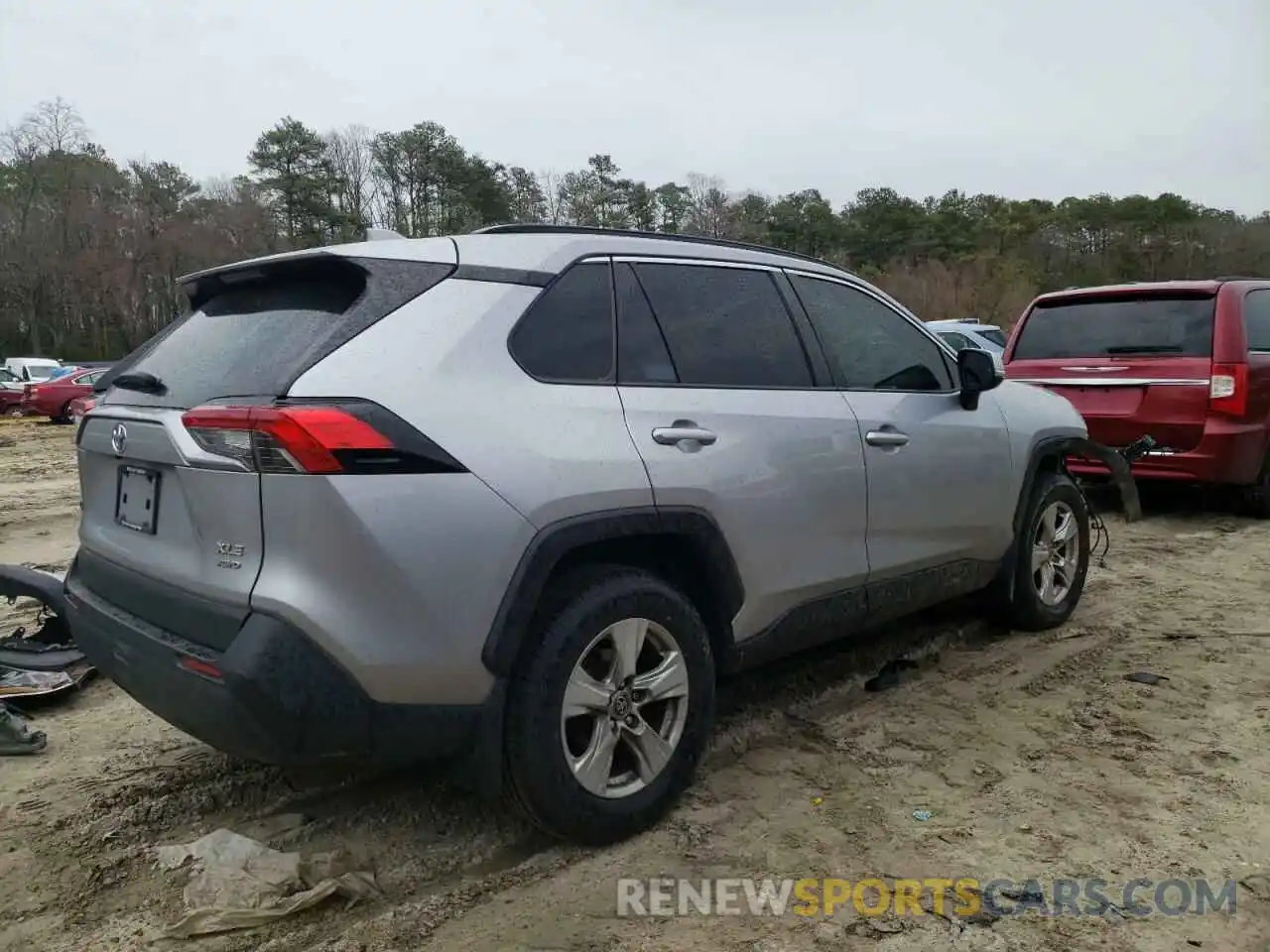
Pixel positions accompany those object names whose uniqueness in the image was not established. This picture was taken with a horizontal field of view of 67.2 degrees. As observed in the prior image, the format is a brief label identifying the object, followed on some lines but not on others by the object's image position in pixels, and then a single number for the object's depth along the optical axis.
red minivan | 6.68
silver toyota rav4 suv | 2.25
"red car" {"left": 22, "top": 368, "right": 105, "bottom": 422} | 20.44
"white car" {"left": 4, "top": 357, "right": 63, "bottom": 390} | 24.64
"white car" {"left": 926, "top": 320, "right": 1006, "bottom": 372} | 15.69
